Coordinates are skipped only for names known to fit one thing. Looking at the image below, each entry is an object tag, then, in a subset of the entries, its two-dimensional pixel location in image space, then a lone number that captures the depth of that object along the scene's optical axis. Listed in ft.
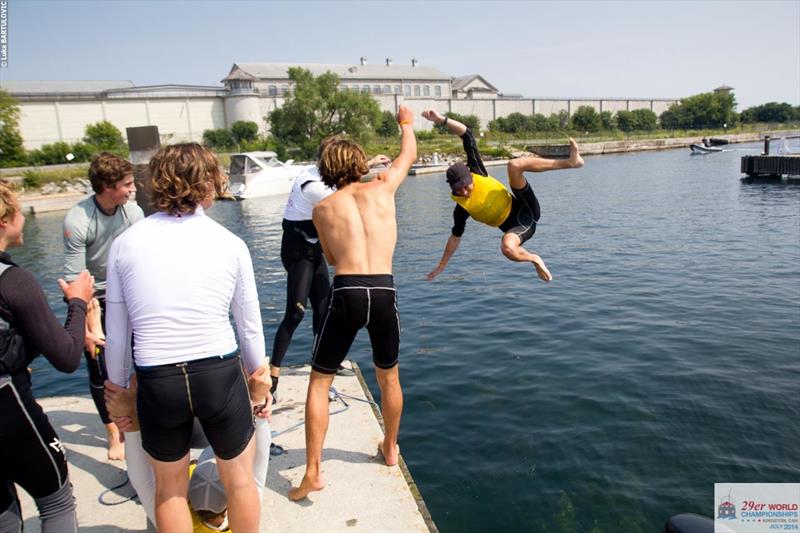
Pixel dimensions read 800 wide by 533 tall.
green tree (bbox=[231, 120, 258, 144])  250.57
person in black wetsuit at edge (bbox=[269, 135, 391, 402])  17.60
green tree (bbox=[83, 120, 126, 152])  213.46
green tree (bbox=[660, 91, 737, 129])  374.02
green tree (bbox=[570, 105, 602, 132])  349.20
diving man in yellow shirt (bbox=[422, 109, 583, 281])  17.47
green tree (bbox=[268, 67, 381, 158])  224.53
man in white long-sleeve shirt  8.61
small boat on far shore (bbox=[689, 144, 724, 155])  218.07
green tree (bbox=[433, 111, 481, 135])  288.90
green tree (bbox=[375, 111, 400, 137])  269.36
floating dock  119.34
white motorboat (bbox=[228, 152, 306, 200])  131.51
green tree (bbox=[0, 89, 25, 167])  173.37
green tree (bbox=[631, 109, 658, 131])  365.40
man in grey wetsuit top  13.74
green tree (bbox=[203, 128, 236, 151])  243.40
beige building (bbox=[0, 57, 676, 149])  229.21
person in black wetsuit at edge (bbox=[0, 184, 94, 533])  8.59
